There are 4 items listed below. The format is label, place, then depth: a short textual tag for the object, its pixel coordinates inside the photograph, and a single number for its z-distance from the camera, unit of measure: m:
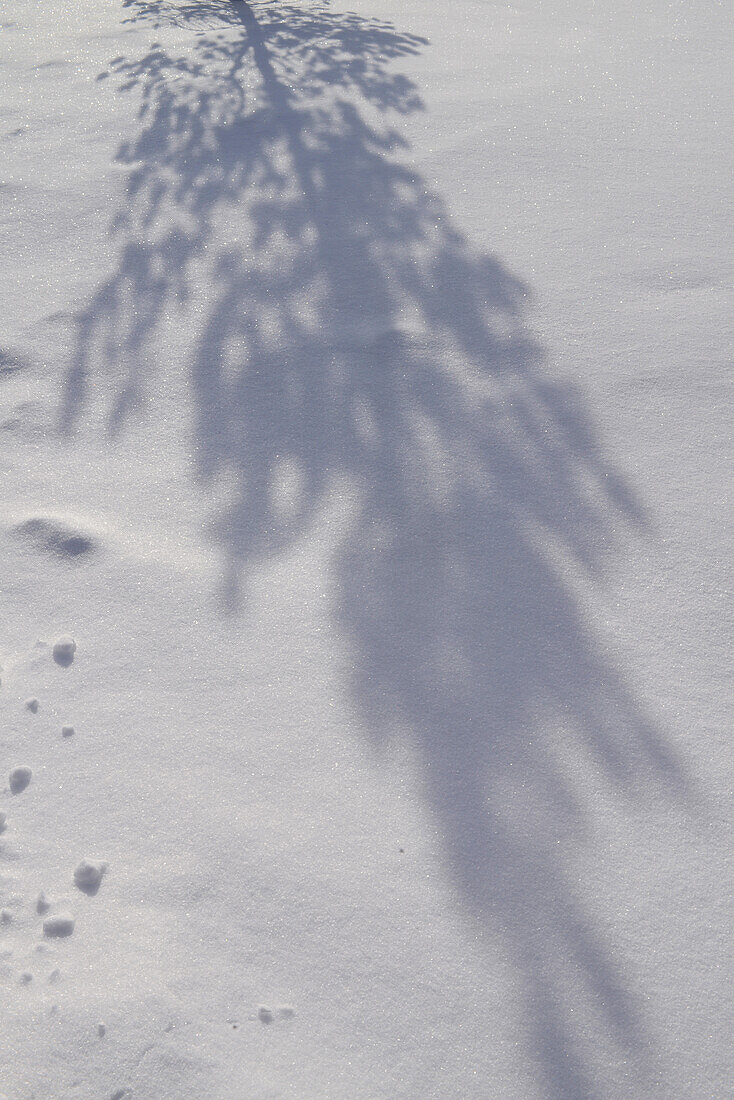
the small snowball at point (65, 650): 1.51
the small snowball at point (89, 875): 1.21
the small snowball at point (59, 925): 1.16
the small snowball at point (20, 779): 1.32
